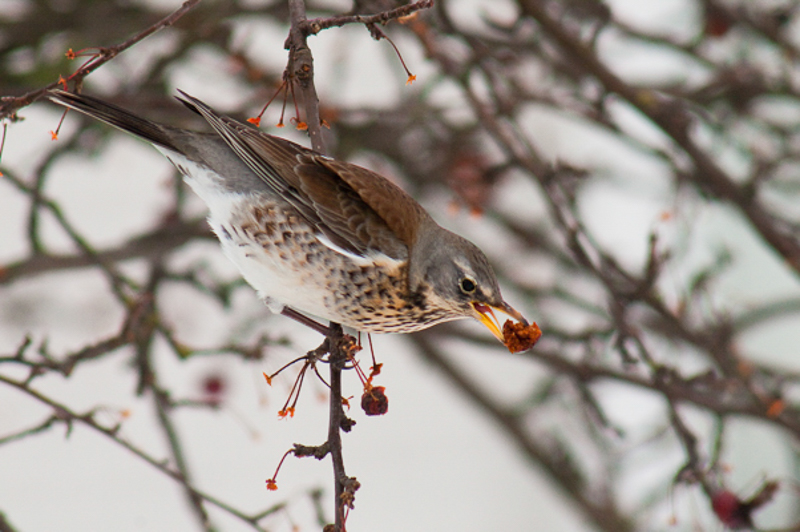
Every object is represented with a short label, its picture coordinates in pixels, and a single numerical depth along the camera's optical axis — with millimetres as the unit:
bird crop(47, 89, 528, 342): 7009
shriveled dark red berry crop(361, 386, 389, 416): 6956
